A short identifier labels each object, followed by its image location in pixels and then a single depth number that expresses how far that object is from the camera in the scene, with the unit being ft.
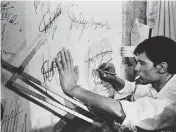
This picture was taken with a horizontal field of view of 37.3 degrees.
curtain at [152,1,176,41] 5.56
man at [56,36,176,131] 4.79
